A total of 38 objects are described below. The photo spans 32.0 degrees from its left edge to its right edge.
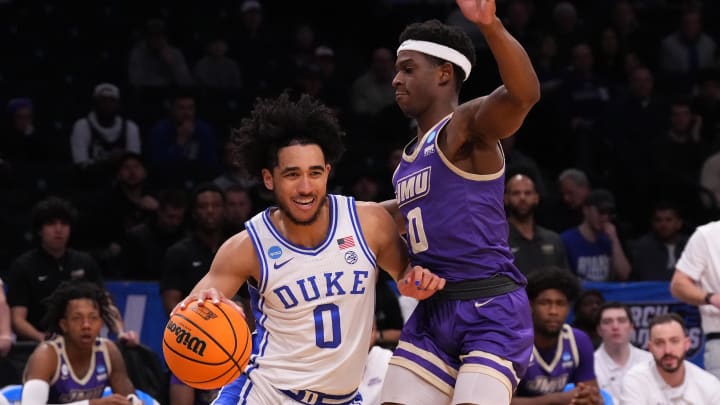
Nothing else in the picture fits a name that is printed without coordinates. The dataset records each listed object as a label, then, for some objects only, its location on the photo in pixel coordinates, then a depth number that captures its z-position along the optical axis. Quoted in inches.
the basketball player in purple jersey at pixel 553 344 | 336.5
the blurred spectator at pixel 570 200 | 450.9
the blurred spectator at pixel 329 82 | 532.2
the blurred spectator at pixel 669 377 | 335.9
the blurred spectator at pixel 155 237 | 408.5
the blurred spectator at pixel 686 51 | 584.4
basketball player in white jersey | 211.9
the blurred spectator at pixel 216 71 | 533.0
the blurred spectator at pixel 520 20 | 568.1
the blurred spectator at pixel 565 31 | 568.7
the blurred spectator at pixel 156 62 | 516.4
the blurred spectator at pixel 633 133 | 505.4
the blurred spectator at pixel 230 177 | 456.0
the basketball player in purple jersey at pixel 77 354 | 326.0
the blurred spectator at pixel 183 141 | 471.5
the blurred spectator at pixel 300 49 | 539.5
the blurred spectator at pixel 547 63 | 533.0
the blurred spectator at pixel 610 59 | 580.7
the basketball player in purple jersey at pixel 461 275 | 208.8
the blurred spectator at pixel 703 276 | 325.9
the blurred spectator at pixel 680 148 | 515.5
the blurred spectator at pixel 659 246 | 438.9
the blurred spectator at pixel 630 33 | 591.8
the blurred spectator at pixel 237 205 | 418.6
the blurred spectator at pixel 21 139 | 464.8
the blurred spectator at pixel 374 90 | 527.5
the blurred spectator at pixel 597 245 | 424.2
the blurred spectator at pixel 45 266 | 370.3
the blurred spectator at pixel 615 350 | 363.9
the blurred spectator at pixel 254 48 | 546.0
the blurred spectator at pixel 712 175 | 496.1
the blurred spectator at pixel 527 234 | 389.7
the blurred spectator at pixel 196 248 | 372.8
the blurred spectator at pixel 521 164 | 408.8
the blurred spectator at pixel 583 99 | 523.5
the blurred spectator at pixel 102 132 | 463.5
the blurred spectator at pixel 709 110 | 540.7
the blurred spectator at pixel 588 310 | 386.0
